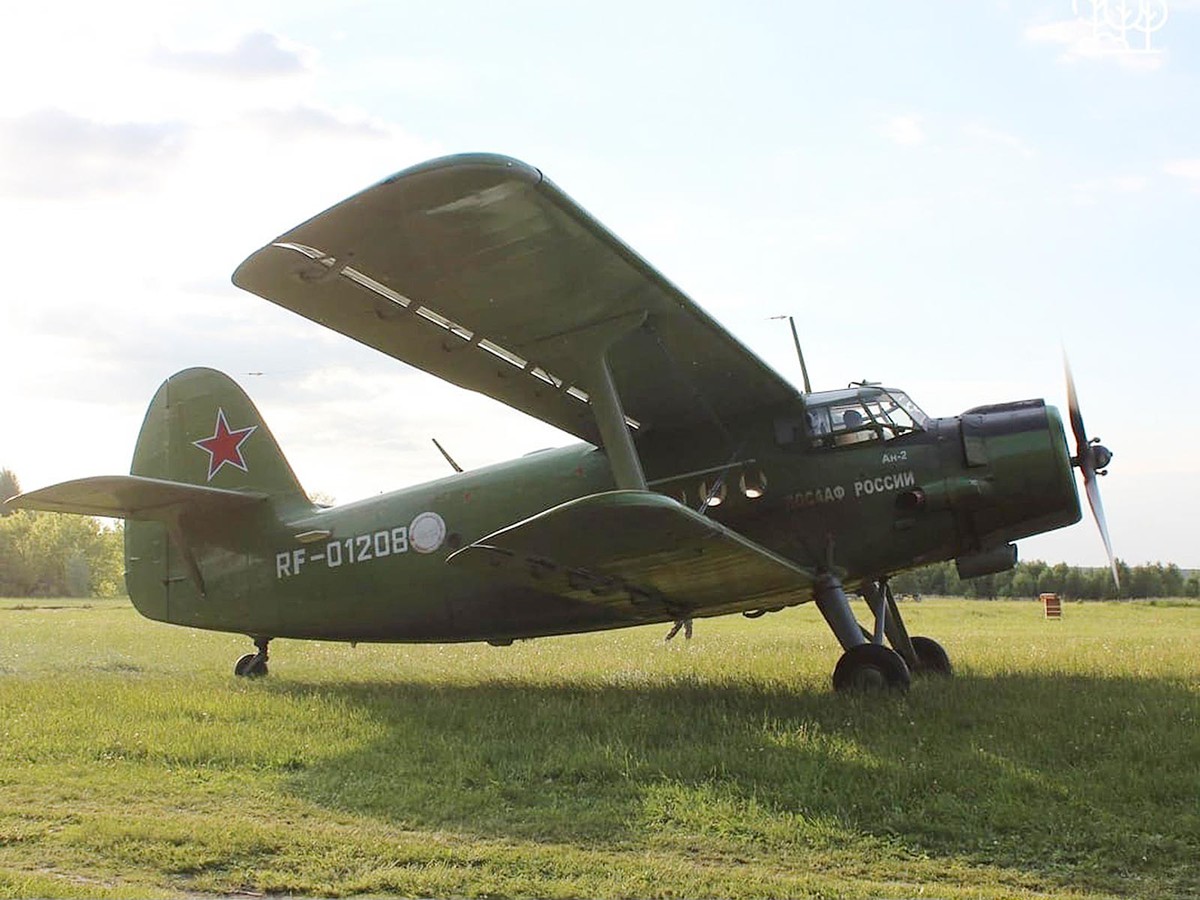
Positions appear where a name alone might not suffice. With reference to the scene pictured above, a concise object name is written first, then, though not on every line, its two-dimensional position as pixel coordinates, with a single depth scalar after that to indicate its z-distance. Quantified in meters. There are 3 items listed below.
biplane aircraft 7.18
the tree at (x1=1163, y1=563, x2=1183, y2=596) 63.50
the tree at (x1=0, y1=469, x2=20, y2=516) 126.25
